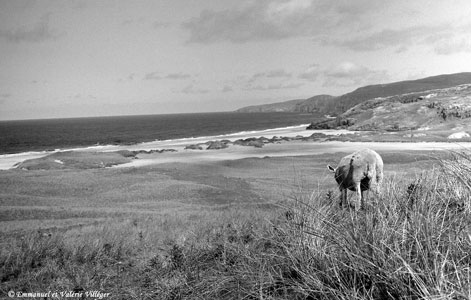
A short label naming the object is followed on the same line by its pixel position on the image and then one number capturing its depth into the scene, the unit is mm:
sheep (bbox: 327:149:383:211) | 9156
